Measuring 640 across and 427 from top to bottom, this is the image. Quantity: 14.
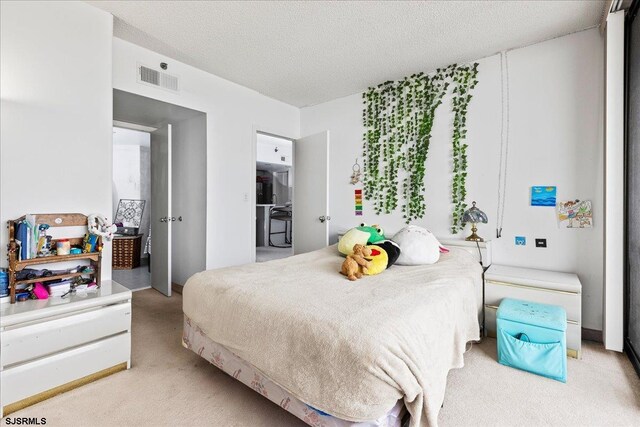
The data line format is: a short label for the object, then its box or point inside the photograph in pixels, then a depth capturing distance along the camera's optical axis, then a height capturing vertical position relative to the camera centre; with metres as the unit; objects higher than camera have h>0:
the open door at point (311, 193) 4.07 +0.26
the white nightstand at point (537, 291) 2.30 -0.63
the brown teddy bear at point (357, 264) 2.11 -0.38
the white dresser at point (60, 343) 1.68 -0.81
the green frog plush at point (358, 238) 2.85 -0.26
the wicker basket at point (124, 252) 5.12 -0.70
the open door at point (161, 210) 3.74 +0.01
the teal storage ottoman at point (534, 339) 2.00 -0.88
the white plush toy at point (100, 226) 2.28 -0.12
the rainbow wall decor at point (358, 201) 3.98 +0.14
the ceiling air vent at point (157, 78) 2.96 +1.34
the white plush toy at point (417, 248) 2.59 -0.32
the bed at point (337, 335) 1.22 -0.60
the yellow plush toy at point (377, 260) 2.24 -0.37
